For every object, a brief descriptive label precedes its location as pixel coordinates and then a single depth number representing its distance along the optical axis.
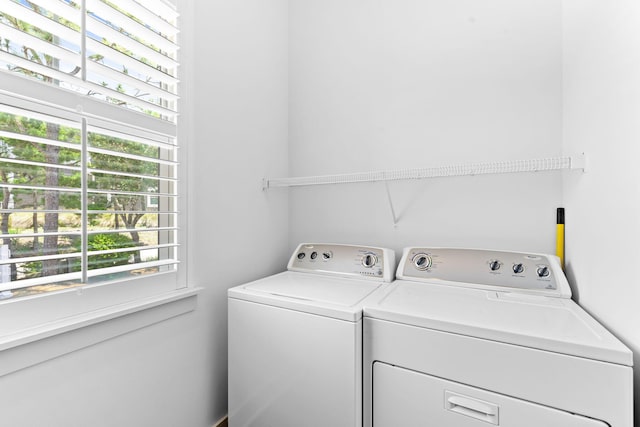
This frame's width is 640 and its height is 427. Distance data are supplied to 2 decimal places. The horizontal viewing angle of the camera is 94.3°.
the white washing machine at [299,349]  1.11
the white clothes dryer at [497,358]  0.82
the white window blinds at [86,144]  0.88
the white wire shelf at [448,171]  1.21
